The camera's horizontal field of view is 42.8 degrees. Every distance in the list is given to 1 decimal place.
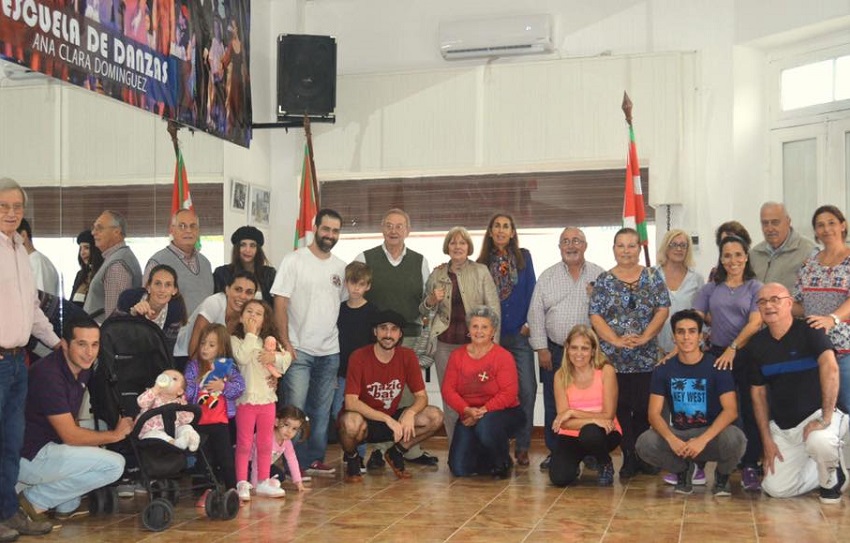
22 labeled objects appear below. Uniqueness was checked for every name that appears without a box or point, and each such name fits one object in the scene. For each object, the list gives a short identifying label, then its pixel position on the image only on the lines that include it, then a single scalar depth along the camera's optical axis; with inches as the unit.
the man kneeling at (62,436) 178.4
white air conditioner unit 309.1
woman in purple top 218.1
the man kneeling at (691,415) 209.6
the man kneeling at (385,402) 229.0
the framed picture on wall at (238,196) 308.5
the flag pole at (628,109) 283.6
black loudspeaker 312.7
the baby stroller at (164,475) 176.7
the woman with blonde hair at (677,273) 239.0
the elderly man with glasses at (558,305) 241.1
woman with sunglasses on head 228.5
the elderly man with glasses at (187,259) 231.8
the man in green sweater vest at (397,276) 242.8
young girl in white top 207.8
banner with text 202.1
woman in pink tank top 219.9
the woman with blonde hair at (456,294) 241.1
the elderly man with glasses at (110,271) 218.8
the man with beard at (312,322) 229.5
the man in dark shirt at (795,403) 201.6
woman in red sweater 230.8
